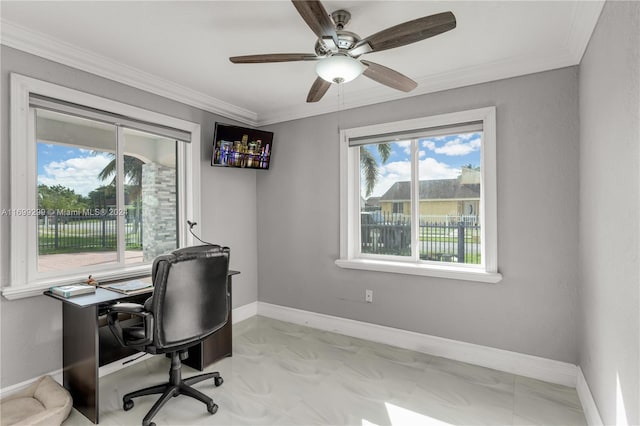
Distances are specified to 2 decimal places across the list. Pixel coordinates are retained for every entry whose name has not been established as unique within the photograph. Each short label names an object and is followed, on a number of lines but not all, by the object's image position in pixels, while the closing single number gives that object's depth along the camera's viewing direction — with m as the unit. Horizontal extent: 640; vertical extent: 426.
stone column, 3.08
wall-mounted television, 3.39
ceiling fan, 1.51
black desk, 2.06
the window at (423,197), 2.79
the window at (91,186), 2.22
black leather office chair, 1.94
